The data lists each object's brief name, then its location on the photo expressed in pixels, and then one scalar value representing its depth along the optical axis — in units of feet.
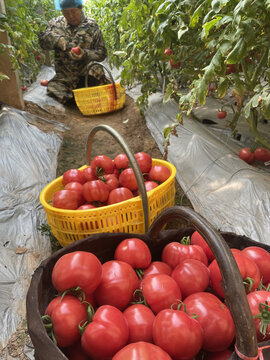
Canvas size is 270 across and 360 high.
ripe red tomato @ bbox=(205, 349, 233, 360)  2.45
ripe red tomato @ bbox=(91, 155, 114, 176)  5.32
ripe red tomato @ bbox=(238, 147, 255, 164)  7.07
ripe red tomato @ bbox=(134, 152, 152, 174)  5.41
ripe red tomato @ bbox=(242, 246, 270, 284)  3.04
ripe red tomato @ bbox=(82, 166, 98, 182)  5.34
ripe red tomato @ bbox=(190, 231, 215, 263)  3.46
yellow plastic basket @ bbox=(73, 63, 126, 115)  12.19
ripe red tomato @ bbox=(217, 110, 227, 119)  8.73
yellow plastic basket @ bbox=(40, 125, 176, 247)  4.37
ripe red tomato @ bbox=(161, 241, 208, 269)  3.25
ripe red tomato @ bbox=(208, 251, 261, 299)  2.72
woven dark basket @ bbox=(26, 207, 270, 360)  1.79
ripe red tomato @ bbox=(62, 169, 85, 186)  5.23
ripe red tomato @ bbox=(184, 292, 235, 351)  2.39
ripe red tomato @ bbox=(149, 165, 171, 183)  5.23
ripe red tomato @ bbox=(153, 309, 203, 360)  2.25
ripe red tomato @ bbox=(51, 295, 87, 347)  2.45
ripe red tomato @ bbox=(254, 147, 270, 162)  7.00
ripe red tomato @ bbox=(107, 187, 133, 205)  4.68
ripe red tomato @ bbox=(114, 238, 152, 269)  3.20
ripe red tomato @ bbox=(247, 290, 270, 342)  2.25
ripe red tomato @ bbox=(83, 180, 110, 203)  4.73
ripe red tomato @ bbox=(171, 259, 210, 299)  2.91
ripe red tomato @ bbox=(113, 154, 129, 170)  5.49
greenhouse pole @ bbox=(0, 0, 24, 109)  9.67
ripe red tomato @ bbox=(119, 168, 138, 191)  4.94
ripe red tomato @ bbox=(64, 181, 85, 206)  4.86
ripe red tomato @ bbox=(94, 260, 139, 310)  2.87
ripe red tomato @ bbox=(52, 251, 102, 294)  2.66
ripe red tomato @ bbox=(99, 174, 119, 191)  5.10
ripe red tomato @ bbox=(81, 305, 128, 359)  2.33
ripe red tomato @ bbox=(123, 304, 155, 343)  2.56
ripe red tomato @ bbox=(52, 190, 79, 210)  4.57
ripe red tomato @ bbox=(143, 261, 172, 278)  3.25
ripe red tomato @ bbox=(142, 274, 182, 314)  2.71
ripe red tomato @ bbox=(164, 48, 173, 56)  7.29
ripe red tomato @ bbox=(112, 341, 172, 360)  2.06
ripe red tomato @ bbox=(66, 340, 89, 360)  2.56
